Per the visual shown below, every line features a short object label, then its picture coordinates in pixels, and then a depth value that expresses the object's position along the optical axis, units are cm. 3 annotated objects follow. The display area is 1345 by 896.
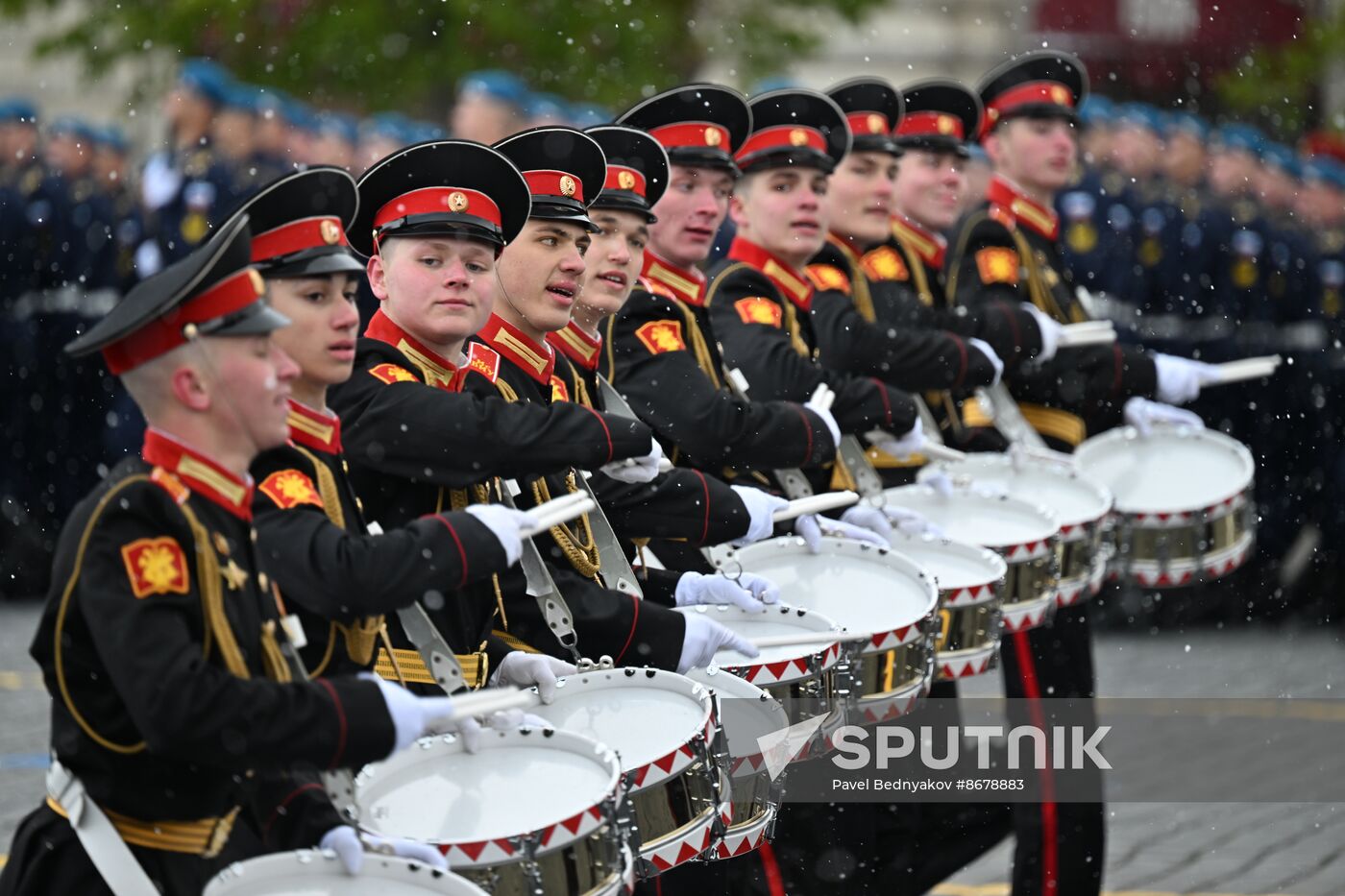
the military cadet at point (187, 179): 2464
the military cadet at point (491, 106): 2664
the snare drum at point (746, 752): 935
